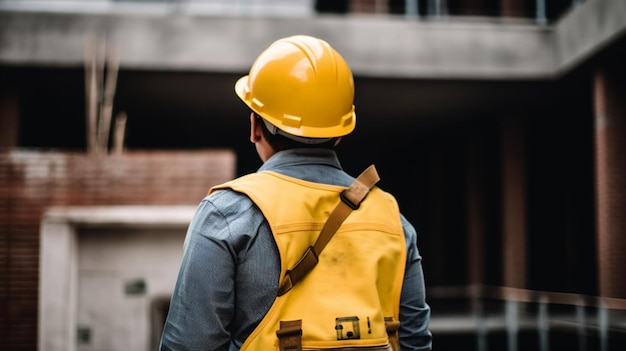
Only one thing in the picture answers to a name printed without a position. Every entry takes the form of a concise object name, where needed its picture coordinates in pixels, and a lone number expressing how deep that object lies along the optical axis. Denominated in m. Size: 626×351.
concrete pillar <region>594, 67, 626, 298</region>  9.59
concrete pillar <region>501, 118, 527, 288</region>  12.88
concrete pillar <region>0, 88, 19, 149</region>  10.22
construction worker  1.56
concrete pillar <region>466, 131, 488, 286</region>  15.45
